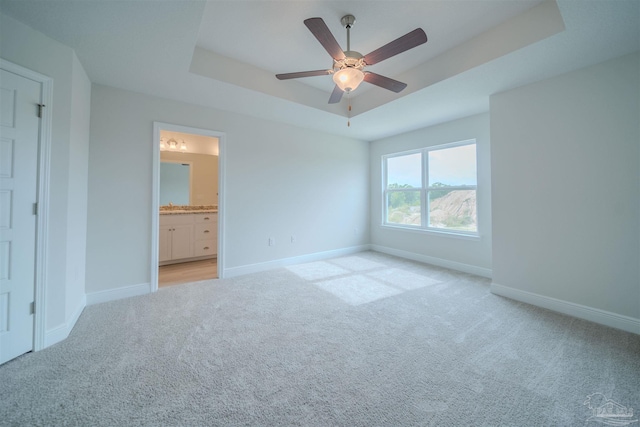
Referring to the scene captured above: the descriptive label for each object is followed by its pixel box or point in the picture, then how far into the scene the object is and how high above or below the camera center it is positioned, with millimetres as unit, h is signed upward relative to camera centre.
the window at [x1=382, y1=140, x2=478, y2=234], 3918 +558
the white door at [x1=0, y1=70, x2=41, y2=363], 1708 +73
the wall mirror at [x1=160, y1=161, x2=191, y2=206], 4988 +746
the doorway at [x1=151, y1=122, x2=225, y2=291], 3352 +233
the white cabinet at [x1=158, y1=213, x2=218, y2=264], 4254 -336
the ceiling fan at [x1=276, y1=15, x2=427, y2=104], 1743 +1325
